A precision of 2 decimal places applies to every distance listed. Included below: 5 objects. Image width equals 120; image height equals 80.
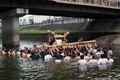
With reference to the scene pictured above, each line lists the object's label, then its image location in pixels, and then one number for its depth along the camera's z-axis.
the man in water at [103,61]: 21.25
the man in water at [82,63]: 21.16
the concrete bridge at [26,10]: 48.12
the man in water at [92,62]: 22.41
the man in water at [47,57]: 25.94
